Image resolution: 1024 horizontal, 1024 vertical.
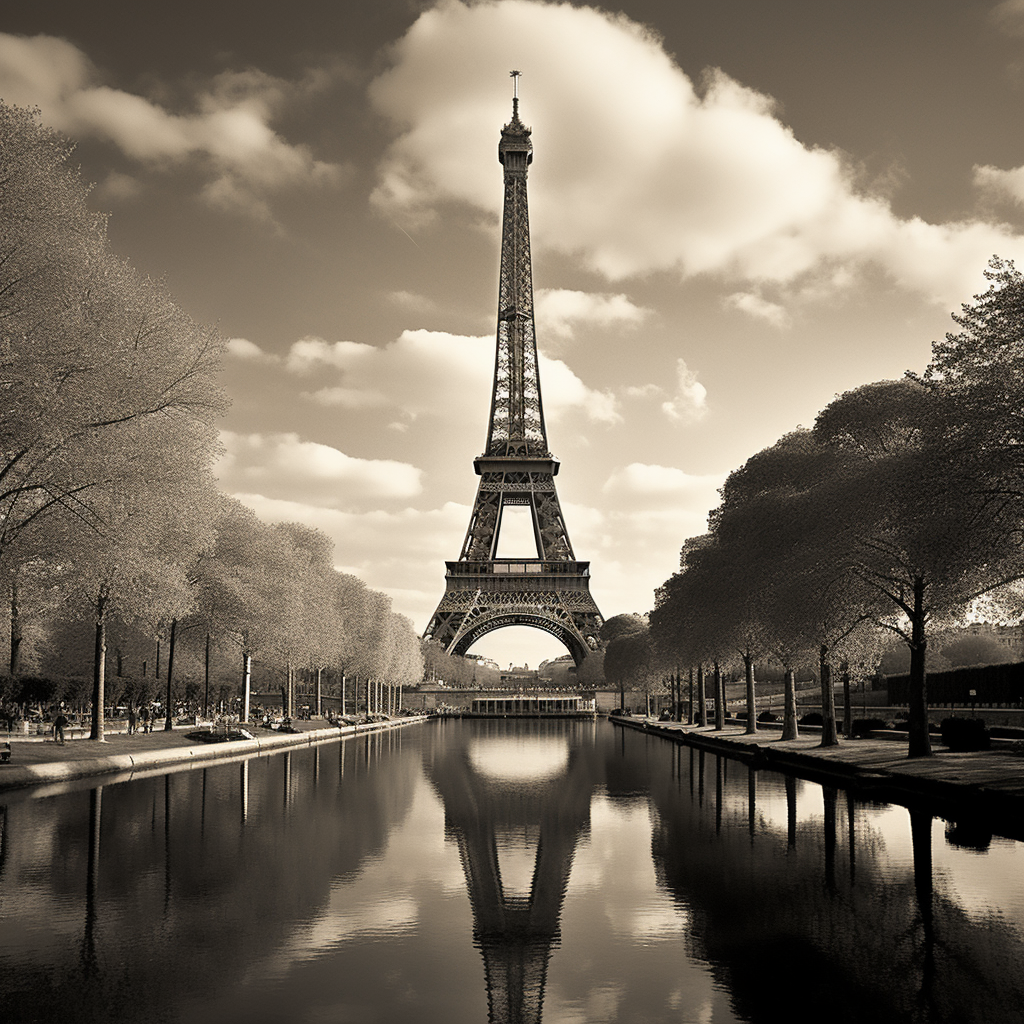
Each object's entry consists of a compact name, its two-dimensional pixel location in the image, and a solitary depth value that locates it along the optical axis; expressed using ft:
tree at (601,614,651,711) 293.64
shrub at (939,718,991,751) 106.32
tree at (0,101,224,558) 74.28
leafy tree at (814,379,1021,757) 70.18
